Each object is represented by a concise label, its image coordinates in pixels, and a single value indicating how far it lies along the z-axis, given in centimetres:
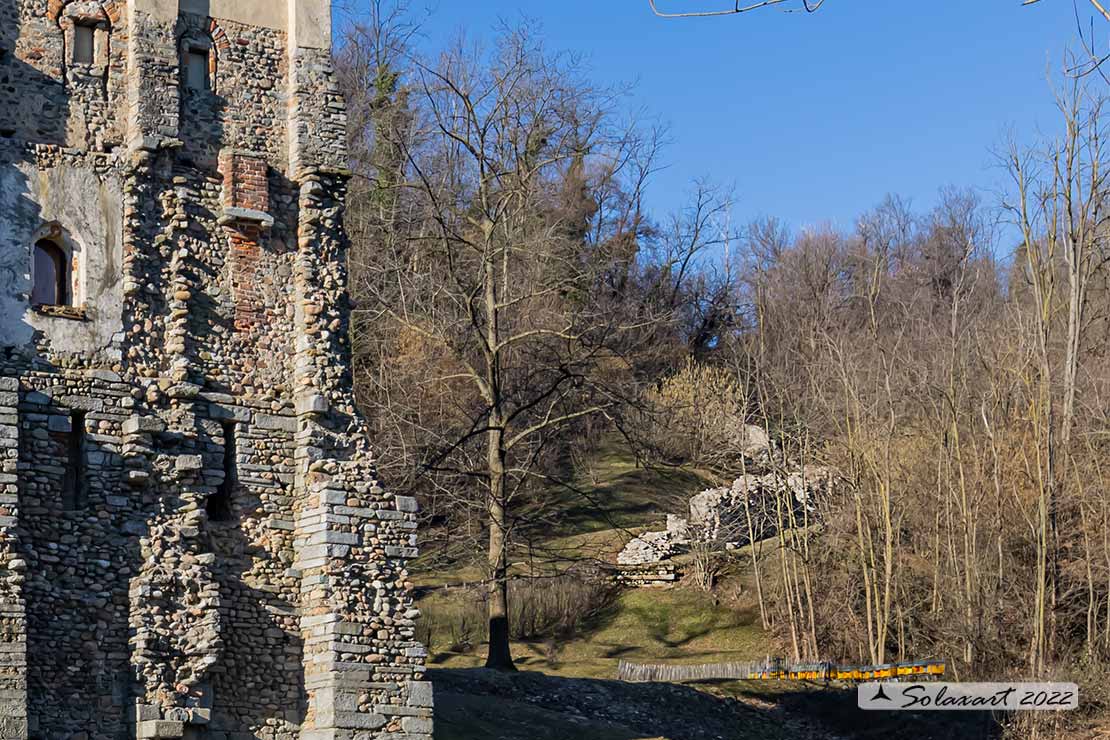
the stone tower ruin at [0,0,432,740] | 1797
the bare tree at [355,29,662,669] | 3192
